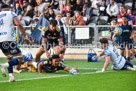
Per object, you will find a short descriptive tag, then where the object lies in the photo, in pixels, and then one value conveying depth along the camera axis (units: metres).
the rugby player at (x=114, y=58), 14.19
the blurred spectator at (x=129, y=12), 21.19
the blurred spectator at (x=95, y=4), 23.05
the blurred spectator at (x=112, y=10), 21.94
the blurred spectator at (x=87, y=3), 23.10
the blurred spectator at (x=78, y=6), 23.13
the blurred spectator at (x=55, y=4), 24.80
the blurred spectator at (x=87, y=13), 22.30
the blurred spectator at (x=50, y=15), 23.01
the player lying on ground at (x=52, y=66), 13.42
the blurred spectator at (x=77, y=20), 21.70
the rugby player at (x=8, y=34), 11.91
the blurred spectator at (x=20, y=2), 25.98
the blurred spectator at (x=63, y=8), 23.59
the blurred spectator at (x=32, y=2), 25.64
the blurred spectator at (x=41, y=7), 24.20
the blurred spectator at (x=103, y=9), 22.34
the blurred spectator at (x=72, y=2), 23.84
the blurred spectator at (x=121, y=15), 19.23
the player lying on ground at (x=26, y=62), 14.80
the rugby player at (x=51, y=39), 15.63
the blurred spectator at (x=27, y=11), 24.93
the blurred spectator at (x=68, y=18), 22.17
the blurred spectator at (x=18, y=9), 25.70
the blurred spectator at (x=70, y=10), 23.14
